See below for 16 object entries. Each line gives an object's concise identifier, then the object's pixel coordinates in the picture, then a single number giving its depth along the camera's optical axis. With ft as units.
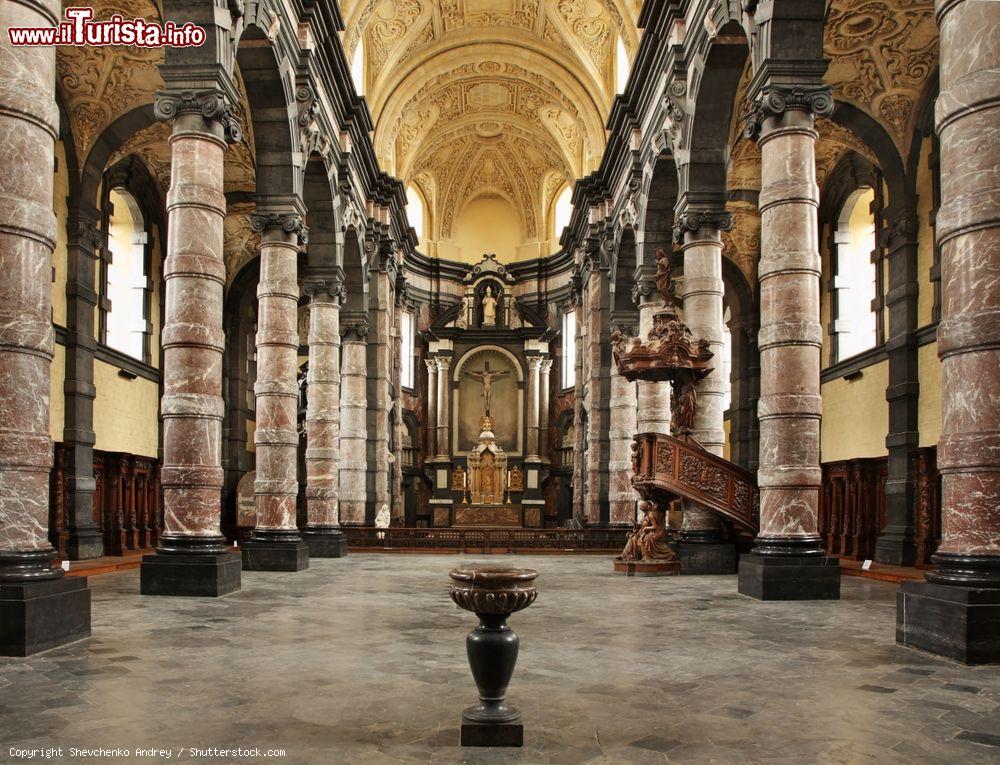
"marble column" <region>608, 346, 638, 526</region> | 81.56
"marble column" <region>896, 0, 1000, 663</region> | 24.11
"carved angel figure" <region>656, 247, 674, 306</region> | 56.80
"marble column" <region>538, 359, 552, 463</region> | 126.52
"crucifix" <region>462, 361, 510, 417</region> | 130.11
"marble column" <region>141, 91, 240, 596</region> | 39.06
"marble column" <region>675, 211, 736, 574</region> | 51.90
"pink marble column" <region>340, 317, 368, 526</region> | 82.43
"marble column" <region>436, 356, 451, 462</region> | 126.62
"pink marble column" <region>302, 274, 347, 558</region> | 67.26
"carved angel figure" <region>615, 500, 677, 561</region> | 53.26
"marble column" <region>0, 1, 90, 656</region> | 25.17
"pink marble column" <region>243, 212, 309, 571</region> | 53.67
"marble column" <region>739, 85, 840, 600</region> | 38.29
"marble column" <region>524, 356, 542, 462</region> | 125.90
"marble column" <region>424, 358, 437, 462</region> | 127.77
